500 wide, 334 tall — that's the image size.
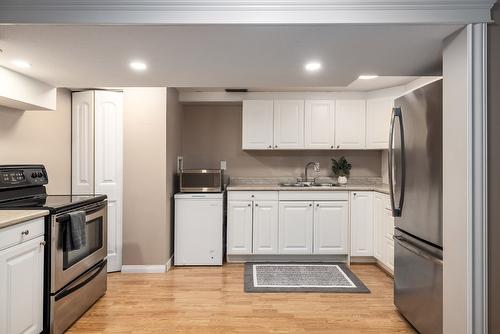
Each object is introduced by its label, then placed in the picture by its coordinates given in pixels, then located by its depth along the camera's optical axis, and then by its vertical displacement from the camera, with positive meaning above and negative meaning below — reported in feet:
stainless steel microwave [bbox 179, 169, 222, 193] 13.39 -0.63
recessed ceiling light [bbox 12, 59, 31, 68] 7.14 +2.28
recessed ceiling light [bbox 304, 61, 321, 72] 7.33 +2.34
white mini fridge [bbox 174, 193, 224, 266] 13.12 -2.80
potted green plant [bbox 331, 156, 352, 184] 15.23 -0.07
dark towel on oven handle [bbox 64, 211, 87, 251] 7.73 -1.63
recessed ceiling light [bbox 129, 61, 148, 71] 7.24 +2.29
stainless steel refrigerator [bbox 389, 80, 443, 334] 6.75 -0.86
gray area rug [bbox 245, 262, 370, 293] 10.62 -3.99
